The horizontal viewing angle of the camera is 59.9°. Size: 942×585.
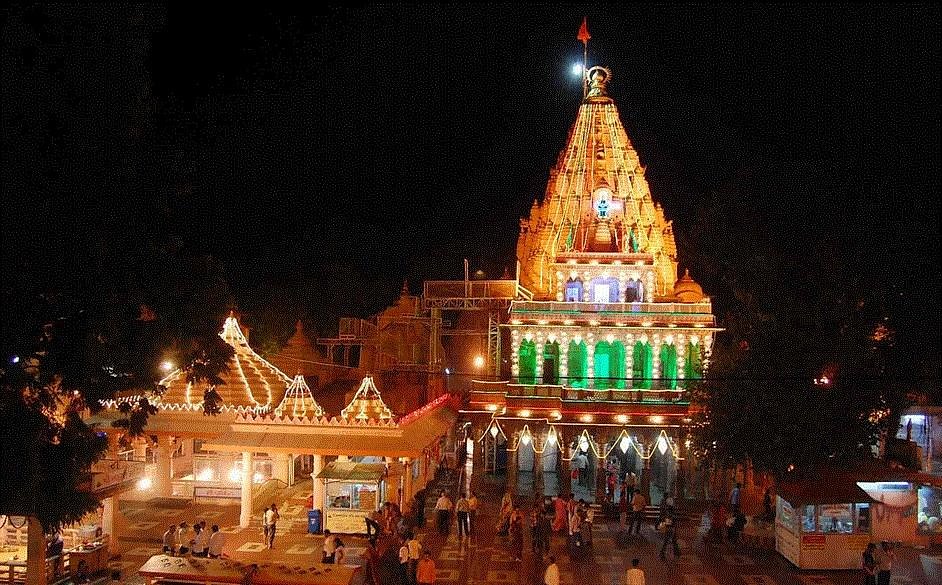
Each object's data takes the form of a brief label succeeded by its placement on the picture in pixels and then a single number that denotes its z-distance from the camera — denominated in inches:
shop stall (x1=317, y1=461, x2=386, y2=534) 941.8
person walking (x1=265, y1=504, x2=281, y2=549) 874.1
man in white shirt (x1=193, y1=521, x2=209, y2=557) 778.8
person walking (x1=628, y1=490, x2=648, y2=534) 1007.0
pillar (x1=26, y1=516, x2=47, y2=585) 719.7
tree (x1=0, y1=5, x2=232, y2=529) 472.7
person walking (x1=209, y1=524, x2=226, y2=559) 776.9
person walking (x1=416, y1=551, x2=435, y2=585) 705.6
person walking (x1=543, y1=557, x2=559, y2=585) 668.7
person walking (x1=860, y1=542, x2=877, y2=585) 747.4
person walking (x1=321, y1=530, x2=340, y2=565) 764.0
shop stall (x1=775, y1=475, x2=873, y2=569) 850.1
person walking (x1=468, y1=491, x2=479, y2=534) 975.6
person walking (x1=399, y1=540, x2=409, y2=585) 744.3
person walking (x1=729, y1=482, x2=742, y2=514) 1036.8
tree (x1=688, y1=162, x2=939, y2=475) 925.8
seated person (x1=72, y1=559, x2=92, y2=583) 763.4
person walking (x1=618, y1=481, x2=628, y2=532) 1030.1
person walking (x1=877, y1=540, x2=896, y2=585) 755.4
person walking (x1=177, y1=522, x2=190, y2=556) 788.3
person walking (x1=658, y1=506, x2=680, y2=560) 895.7
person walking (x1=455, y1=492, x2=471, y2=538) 968.9
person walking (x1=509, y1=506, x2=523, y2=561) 872.3
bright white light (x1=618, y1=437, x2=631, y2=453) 1239.4
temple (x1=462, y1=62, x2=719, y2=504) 1233.4
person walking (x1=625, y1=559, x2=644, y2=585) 652.1
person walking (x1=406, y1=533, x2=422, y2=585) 749.9
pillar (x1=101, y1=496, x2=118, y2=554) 845.2
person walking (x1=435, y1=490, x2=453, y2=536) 976.9
